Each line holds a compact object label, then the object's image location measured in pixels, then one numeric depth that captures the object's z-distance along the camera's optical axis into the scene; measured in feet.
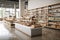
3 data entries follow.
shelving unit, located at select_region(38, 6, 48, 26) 14.11
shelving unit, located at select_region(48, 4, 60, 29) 12.23
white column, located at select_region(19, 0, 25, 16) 22.50
